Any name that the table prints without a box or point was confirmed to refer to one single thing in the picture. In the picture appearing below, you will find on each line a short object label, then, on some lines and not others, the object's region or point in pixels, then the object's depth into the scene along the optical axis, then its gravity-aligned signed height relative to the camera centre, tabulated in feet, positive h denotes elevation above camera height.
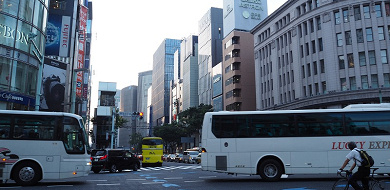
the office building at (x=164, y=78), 506.48 +102.31
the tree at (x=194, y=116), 218.16 +16.95
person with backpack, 27.50 -2.86
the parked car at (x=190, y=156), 144.99 -7.36
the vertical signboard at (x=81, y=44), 165.37 +53.40
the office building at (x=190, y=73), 370.53 +78.53
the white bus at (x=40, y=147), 43.14 -0.91
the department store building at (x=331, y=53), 137.18 +40.44
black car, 73.05 -4.63
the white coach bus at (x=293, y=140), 46.55 +0.05
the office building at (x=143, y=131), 634.02 +18.53
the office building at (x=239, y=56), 236.43 +62.95
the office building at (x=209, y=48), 310.45 +90.60
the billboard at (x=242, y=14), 252.71 +101.56
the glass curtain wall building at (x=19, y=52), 84.02 +23.98
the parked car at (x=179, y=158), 164.62 -9.12
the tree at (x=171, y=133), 283.18 +6.54
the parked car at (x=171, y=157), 187.47 -10.19
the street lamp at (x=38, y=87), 75.10 +12.63
